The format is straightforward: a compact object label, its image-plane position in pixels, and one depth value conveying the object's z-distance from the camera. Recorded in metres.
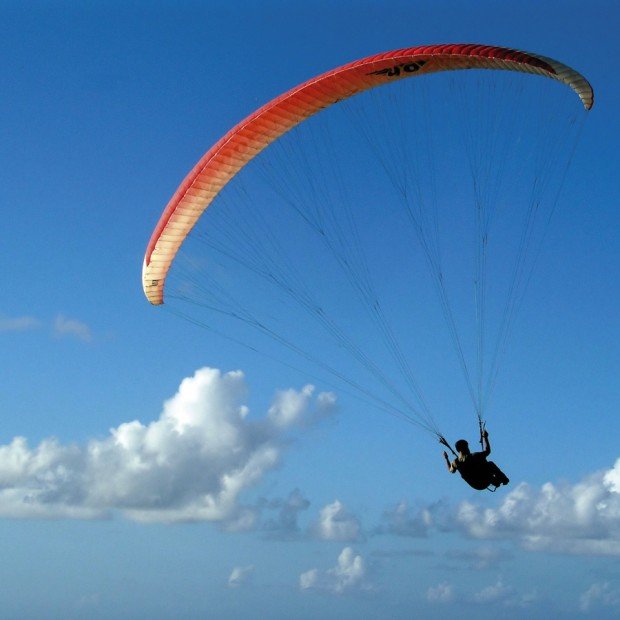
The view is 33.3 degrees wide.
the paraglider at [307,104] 24.53
